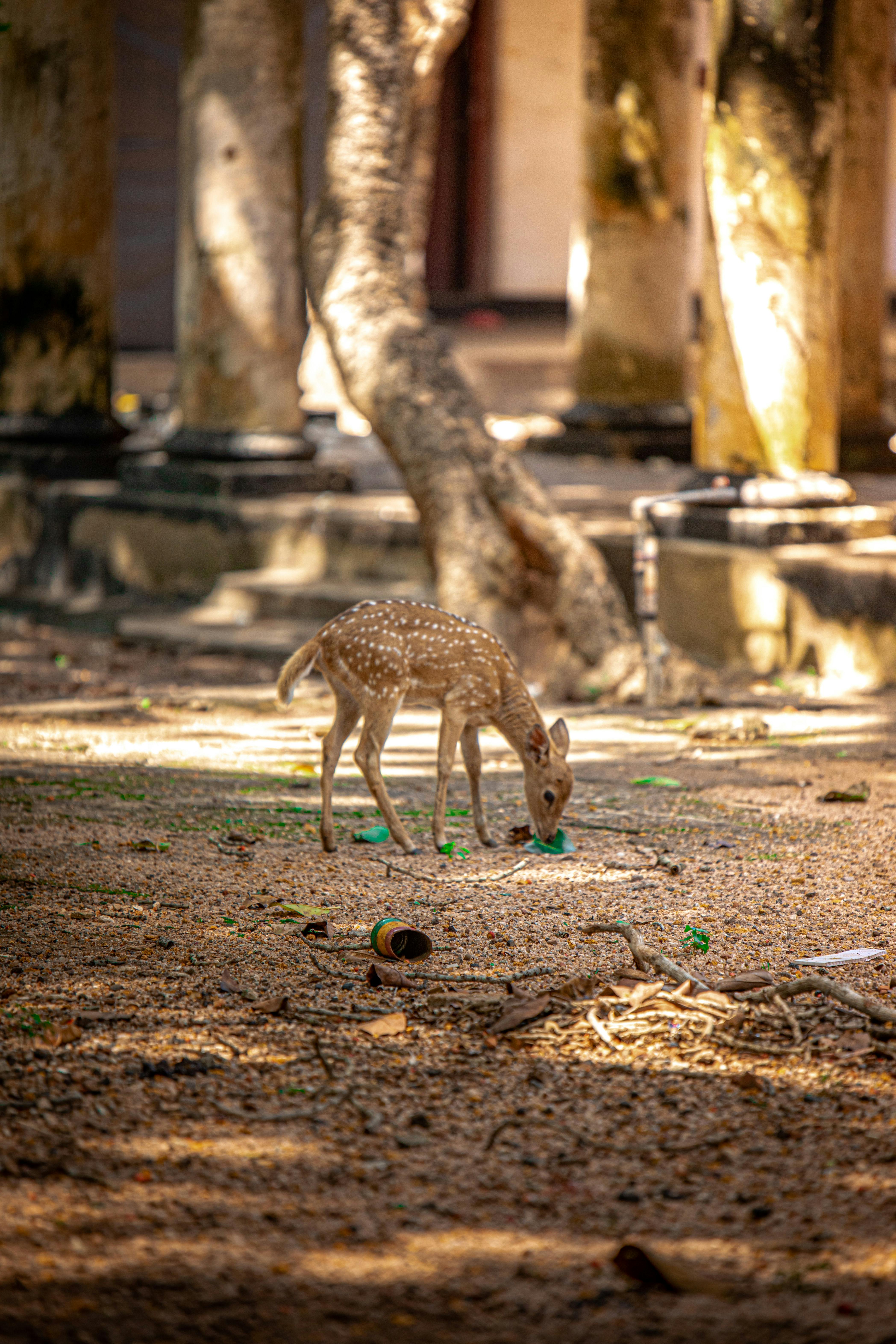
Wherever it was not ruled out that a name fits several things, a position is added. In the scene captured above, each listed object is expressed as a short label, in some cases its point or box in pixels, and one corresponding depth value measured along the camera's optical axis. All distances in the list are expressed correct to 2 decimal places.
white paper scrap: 7.90
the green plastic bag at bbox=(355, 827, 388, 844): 10.34
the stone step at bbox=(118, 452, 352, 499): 21.39
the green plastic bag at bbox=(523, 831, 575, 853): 10.10
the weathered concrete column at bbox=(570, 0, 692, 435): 24.48
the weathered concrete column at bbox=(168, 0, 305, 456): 20.41
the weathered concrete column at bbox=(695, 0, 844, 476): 15.98
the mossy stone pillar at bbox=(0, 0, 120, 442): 22.36
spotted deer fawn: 10.01
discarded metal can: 7.84
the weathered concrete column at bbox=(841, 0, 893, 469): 21.59
